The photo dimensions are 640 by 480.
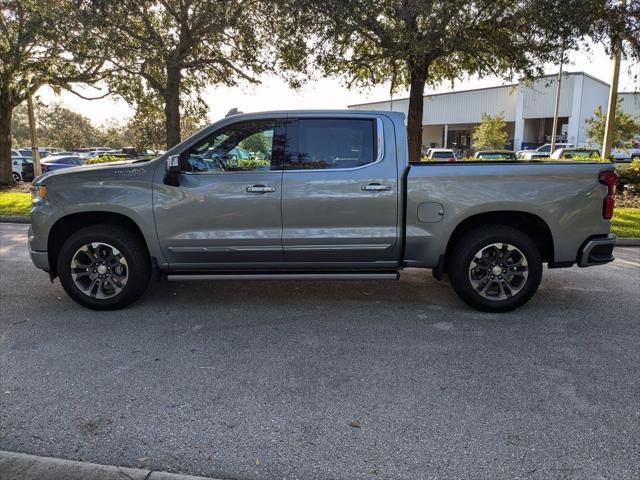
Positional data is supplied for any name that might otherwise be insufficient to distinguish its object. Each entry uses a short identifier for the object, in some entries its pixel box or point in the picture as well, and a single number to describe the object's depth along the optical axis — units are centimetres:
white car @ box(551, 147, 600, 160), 2223
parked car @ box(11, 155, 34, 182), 2289
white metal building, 5147
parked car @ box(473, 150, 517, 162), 2295
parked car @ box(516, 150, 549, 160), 2528
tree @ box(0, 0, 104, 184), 1183
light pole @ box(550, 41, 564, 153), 1130
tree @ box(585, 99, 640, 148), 3077
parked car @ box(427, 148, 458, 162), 2714
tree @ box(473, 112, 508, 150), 4544
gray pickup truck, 493
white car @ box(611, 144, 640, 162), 3241
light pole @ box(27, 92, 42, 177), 1834
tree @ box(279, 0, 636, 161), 982
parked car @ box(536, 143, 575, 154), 4079
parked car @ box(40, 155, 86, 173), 2175
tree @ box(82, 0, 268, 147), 1175
